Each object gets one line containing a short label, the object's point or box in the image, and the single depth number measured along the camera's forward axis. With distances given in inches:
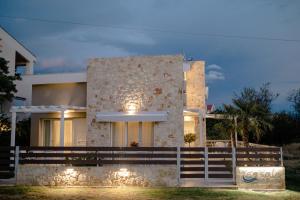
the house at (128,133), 533.5
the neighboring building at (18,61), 921.9
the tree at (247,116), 737.9
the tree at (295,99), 1659.4
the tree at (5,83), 627.8
